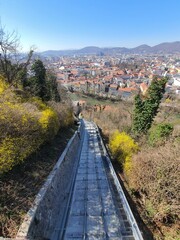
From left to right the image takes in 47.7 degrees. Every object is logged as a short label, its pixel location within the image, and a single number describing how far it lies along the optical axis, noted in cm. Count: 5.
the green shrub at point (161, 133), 1746
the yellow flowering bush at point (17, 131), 791
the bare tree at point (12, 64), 1782
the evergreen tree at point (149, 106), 2370
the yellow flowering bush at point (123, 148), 1747
